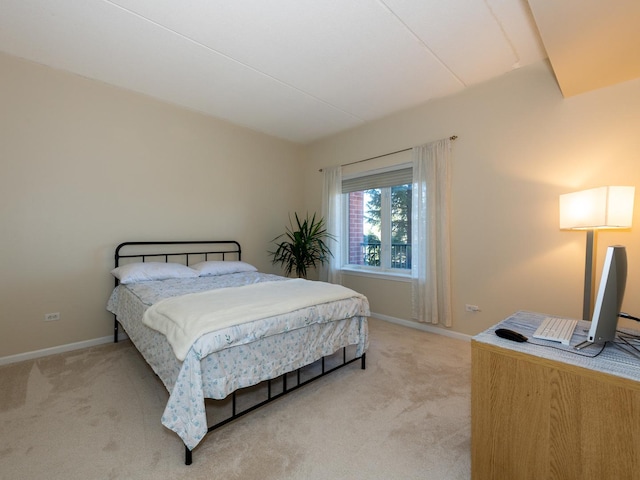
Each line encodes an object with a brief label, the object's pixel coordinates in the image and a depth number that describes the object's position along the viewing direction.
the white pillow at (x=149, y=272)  2.82
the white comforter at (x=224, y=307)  1.56
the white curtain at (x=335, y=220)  4.39
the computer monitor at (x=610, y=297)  1.13
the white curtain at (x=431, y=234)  3.28
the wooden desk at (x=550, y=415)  1.00
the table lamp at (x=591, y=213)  1.89
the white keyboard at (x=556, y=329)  1.28
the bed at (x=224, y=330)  1.48
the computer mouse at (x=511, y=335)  1.26
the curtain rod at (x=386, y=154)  3.23
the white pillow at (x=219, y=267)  3.36
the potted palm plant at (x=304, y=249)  4.23
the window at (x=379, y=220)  3.91
